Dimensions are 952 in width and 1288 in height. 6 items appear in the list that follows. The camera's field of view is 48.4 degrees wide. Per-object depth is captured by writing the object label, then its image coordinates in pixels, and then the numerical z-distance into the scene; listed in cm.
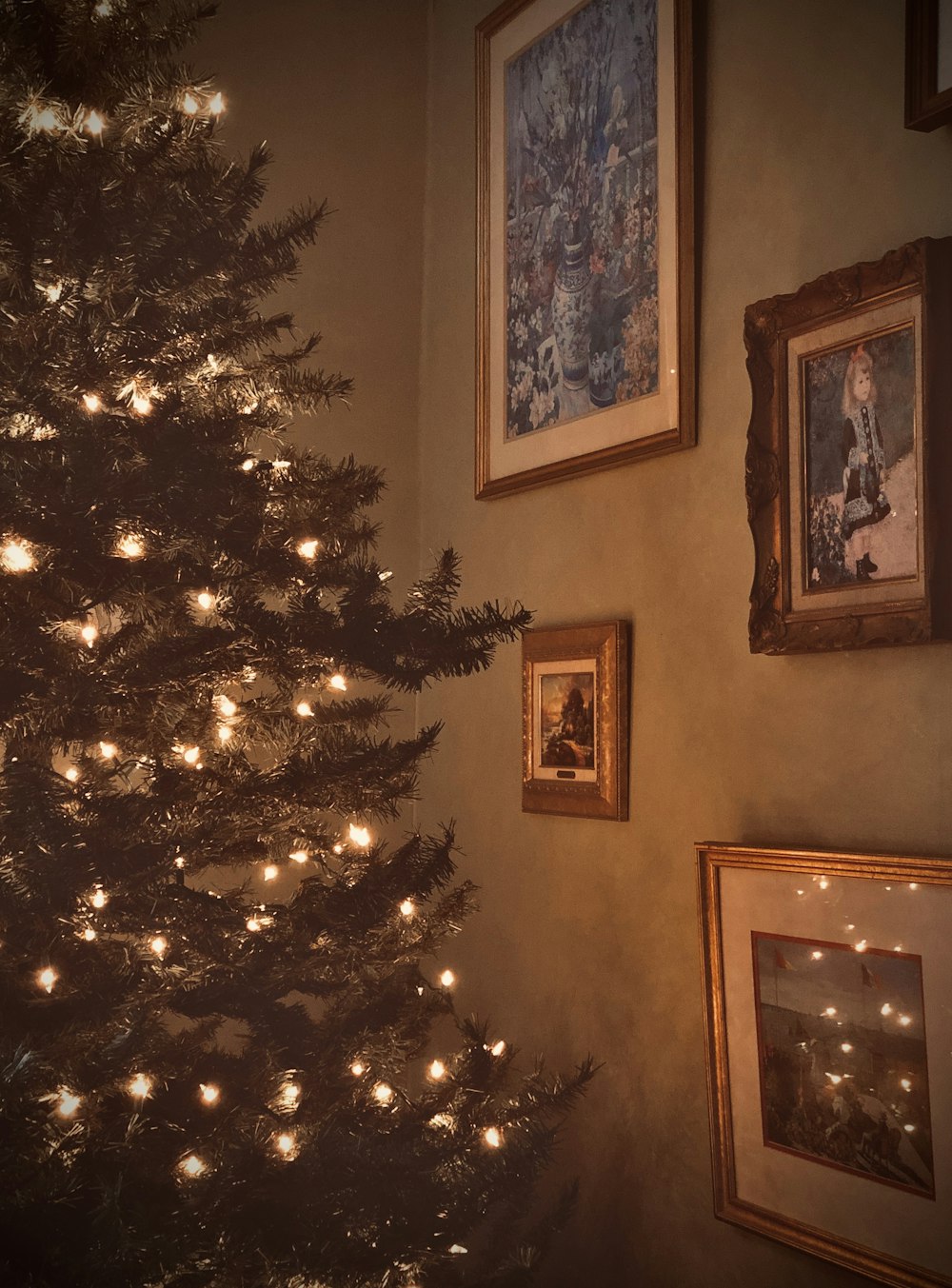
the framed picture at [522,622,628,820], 251
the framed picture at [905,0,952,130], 179
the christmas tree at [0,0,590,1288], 152
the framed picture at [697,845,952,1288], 178
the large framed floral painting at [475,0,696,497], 244
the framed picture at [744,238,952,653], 183
